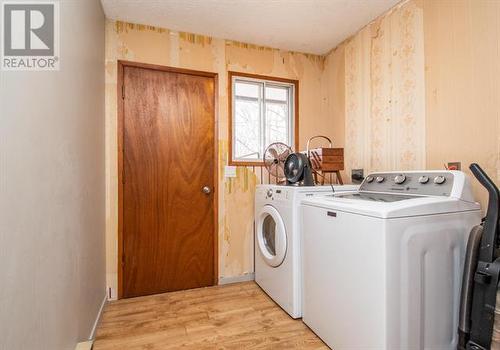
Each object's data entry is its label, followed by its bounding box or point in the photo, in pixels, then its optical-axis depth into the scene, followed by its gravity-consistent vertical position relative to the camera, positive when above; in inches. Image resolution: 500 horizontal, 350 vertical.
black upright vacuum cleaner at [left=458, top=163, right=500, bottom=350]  45.0 -19.6
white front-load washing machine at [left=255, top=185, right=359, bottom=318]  72.5 -21.6
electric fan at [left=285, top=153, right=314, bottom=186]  77.5 +0.8
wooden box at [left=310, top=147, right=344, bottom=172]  86.0 +4.9
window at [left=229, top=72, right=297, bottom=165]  104.9 +25.0
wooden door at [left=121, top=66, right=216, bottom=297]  89.9 -2.3
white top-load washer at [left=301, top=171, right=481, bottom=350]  45.6 -17.7
